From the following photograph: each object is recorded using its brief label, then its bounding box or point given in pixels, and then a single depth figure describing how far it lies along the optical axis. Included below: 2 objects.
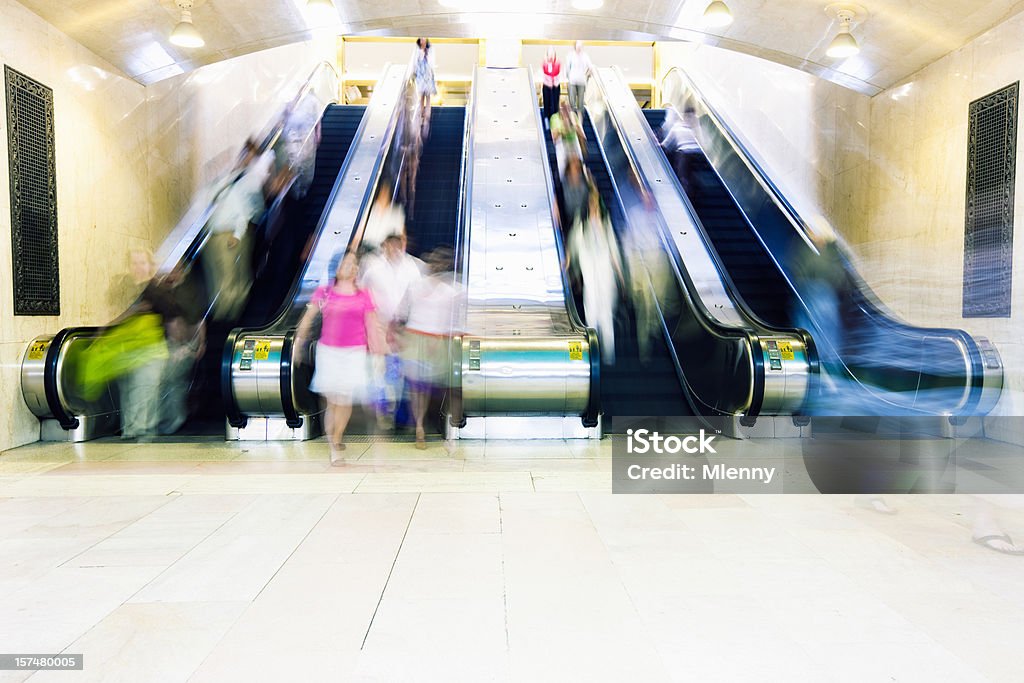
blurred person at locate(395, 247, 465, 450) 5.88
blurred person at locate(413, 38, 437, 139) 12.70
